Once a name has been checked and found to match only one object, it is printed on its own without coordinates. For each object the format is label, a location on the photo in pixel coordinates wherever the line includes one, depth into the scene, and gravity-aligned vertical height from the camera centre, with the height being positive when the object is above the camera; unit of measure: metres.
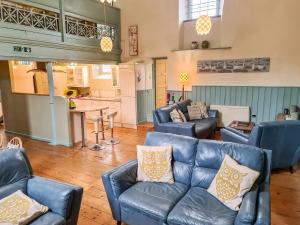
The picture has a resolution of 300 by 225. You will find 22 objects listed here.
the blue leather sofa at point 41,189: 1.97 -1.02
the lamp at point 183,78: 6.50 +0.07
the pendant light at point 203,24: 4.21 +1.08
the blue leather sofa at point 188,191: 1.89 -1.14
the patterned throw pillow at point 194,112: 5.82 -0.86
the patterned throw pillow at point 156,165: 2.54 -0.99
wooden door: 7.67 -0.09
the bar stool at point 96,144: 4.96 -1.52
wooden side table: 4.81 -1.06
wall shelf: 6.06 +0.90
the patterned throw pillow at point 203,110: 5.96 -0.82
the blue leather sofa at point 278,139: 3.29 -0.94
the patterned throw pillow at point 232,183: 2.04 -0.99
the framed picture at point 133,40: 7.23 +1.36
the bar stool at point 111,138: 5.32 -1.48
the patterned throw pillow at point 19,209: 1.77 -1.09
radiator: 6.12 -0.96
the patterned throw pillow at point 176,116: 5.09 -0.86
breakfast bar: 5.27 -1.04
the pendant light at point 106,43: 4.90 +0.86
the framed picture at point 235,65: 5.76 +0.40
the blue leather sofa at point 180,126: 4.70 -1.05
